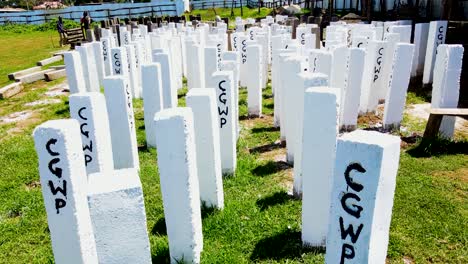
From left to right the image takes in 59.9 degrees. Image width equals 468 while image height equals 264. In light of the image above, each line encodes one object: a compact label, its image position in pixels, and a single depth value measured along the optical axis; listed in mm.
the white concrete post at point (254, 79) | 7590
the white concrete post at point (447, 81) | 5785
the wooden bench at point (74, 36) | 19381
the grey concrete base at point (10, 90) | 10495
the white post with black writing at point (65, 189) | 2943
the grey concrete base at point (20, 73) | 12470
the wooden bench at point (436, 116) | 5597
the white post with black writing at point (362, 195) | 2426
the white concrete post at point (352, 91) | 6320
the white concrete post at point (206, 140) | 4066
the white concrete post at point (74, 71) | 7141
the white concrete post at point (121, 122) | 4832
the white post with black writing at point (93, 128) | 3912
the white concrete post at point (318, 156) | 3461
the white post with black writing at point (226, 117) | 5047
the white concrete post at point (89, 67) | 8602
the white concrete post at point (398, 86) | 6188
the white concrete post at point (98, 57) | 9586
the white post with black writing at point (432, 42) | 8953
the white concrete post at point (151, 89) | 5617
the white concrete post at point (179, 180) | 3229
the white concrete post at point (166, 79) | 6238
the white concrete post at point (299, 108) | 4340
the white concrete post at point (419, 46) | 9555
